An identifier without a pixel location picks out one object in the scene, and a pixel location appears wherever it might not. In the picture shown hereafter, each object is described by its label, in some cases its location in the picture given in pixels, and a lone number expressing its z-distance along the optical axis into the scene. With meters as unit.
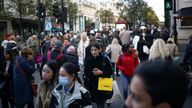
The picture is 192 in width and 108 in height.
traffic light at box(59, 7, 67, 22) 15.06
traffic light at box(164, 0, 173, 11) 11.13
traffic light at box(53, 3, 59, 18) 15.24
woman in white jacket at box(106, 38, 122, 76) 8.70
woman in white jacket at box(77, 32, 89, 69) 8.36
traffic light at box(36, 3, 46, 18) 14.00
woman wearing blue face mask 2.73
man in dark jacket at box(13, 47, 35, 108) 4.57
